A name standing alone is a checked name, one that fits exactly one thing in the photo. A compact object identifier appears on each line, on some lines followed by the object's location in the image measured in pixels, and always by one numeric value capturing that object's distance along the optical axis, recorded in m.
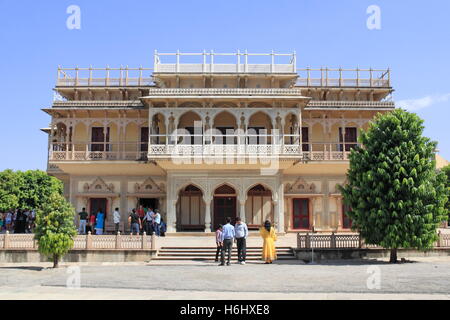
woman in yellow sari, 16.31
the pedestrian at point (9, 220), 28.66
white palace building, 24.22
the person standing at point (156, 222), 22.36
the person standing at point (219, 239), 16.00
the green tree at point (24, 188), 36.88
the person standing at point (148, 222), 22.03
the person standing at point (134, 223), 20.83
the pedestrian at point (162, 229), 24.20
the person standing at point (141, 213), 23.81
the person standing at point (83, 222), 22.02
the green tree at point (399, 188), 16.12
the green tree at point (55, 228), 15.69
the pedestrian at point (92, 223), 24.77
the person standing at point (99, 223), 23.62
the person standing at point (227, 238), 15.53
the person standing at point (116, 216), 23.47
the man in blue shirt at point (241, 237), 16.03
